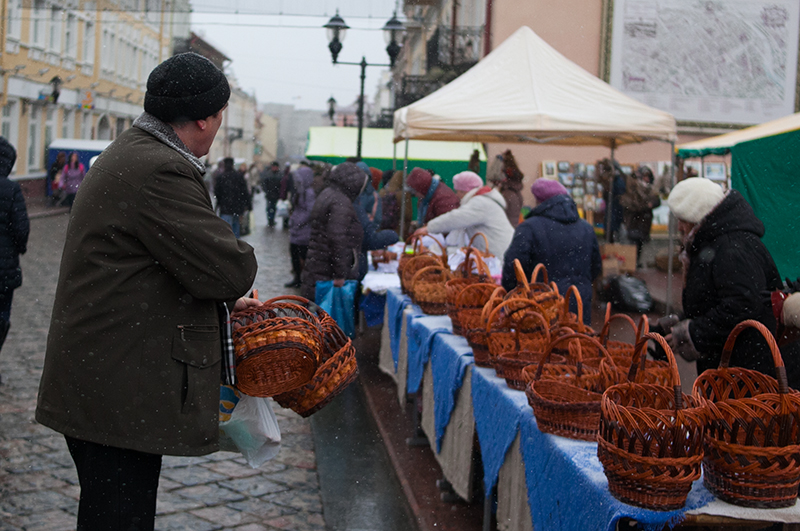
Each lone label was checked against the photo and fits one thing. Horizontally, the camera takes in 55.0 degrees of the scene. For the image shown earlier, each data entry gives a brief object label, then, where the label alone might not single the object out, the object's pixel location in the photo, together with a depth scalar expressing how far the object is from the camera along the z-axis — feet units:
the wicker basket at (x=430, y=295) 17.24
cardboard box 38.63
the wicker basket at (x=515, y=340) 10.66
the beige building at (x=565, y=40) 56.65
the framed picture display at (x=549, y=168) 57.16
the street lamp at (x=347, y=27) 44.52
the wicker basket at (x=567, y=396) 8.36
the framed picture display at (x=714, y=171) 54.21
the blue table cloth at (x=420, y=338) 15.94
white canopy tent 24.02
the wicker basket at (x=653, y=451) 6.52
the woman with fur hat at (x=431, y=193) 29.94
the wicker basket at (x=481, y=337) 12.10
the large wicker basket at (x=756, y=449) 6.62
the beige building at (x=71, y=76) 88.69
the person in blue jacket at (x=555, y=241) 17.28
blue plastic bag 22.82
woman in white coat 22.11
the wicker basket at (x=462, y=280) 14.71
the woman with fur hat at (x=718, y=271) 11.36
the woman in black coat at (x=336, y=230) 22.18
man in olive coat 6.57
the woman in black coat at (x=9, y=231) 16.90
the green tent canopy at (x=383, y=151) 62.69
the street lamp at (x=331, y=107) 74.65
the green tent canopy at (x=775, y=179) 31.24
